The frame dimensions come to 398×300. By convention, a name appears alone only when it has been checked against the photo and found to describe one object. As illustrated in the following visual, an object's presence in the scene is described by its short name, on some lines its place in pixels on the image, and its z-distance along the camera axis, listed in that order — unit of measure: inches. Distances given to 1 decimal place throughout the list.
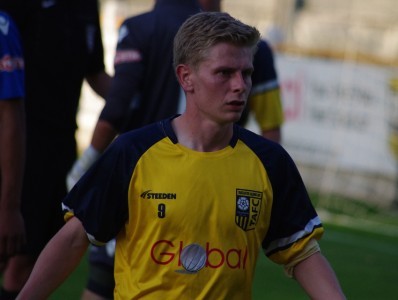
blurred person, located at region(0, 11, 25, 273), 412.2
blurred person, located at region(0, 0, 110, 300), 462.9
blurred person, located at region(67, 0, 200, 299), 472.7
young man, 322.3
